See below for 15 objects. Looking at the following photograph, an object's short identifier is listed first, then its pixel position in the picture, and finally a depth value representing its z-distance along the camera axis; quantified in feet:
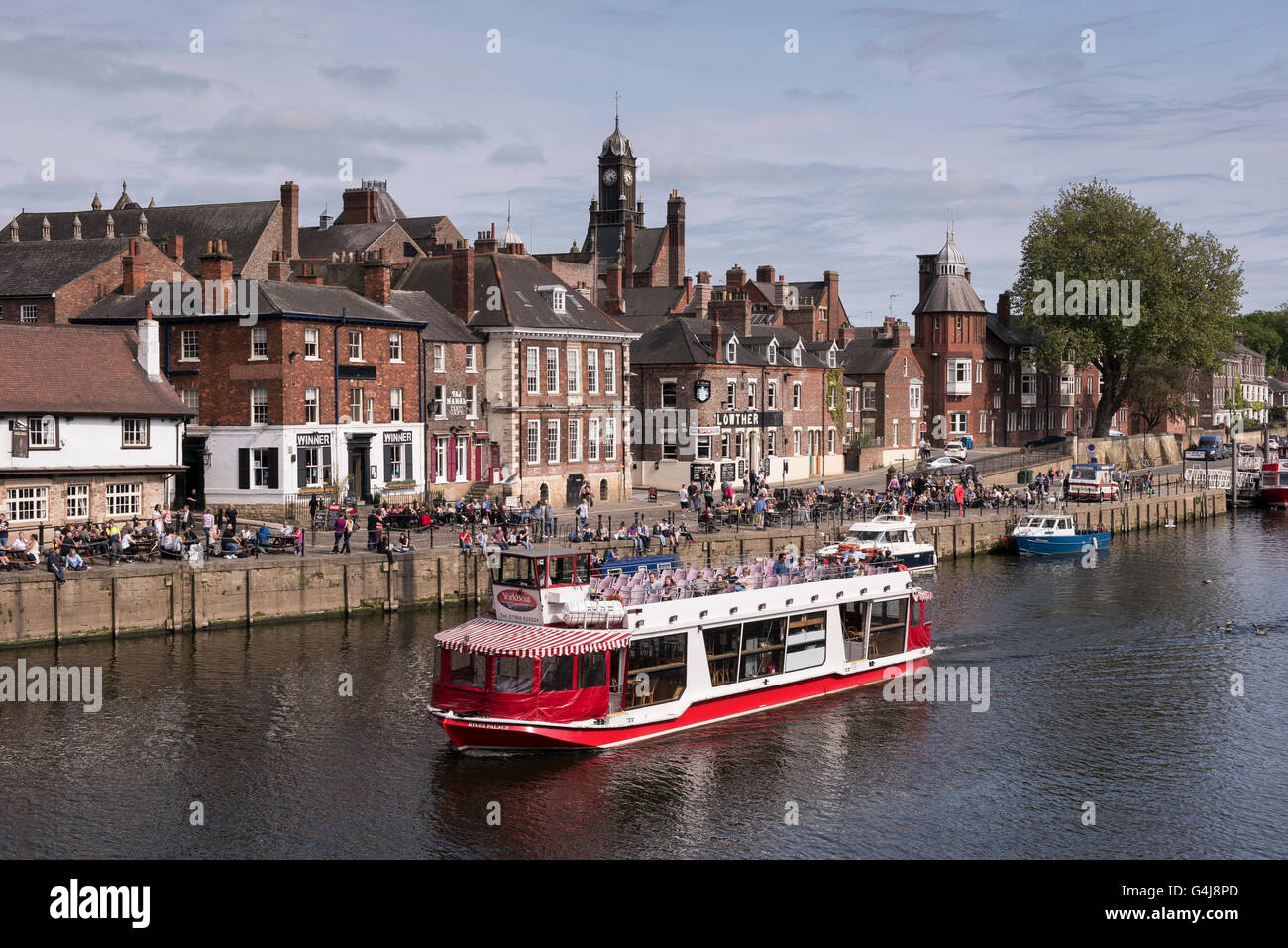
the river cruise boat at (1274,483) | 323.16
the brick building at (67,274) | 215.92
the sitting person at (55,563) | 145.18
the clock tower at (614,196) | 428.56
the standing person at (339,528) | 171.42
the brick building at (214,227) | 285.84
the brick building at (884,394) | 323.37
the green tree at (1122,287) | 359.87
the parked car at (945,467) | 294.25
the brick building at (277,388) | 196.65
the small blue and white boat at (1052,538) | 236.43
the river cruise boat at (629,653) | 113.39
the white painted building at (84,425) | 164.35
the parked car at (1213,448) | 401.08
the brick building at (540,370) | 230.27
